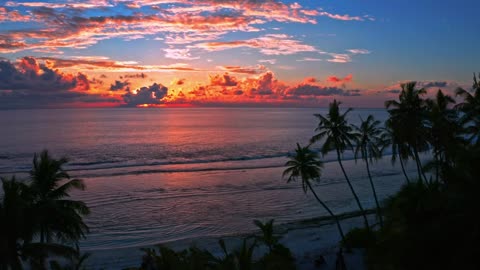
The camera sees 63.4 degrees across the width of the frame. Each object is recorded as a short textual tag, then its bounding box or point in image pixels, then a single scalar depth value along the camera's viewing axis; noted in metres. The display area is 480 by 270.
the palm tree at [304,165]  24.31
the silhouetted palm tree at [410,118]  24.32
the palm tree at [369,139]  25.33
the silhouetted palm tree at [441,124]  24.14
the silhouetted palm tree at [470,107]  22.75
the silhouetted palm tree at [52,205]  16.67
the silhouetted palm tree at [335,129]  25.00
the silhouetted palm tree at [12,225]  14.27
